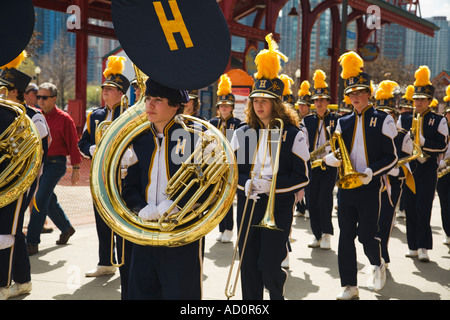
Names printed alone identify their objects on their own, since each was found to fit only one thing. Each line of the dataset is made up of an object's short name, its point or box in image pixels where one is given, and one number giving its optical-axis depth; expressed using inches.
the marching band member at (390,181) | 226.8
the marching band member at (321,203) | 270.8
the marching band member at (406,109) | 279.9
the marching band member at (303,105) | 350.0
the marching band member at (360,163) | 183.0
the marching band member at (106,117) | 203.3
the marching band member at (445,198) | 281.4
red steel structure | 548.1
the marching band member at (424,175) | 252.7
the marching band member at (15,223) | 158.4
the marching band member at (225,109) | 305.0
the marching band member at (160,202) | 113.6
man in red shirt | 243.3
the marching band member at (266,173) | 149.7
